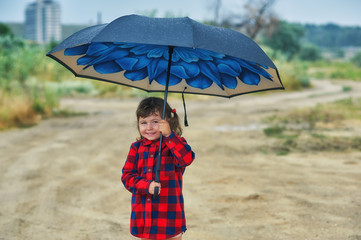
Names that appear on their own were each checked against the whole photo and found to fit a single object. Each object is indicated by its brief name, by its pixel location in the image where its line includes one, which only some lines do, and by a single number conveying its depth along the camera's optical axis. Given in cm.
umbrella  247
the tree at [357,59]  4923
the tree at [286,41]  5012
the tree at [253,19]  3281
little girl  266
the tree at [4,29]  4214
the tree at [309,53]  6344
